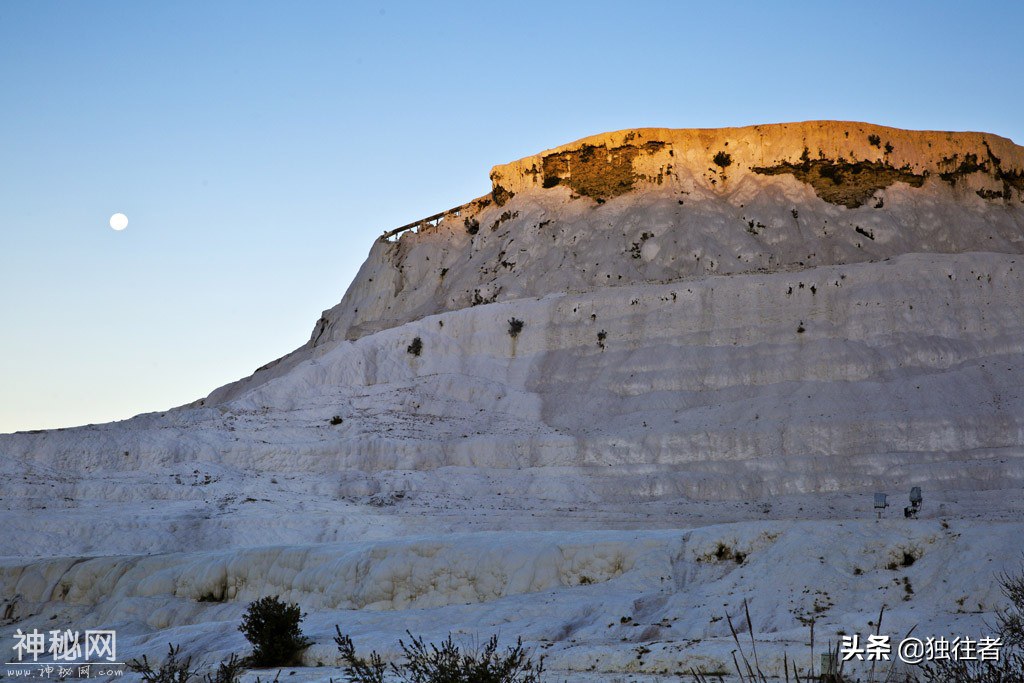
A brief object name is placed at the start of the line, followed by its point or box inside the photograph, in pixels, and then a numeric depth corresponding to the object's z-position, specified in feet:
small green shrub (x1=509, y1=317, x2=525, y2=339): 196.03
